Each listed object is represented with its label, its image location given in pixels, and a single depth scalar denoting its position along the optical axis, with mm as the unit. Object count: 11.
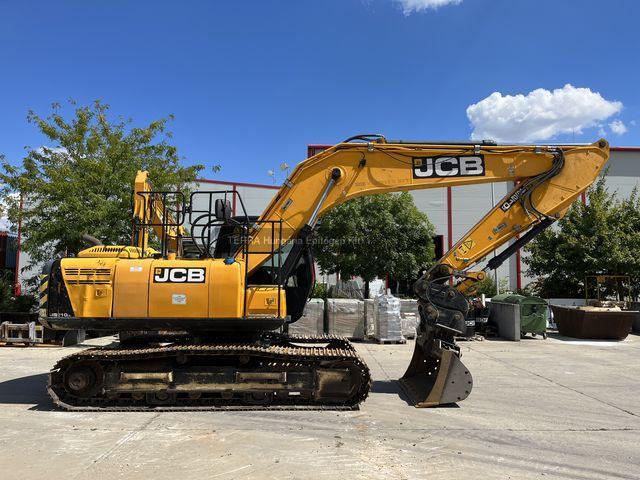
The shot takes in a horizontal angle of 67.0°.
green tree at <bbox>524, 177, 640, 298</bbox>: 20594
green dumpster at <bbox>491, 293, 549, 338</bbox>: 16422
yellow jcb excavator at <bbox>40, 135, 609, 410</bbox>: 6820
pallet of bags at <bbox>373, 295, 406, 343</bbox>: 14586
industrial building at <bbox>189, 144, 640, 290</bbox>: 29328
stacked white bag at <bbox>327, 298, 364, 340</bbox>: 15297
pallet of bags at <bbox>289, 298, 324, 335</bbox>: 15391
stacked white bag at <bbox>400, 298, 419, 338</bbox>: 15805
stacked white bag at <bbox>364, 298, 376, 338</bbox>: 15352
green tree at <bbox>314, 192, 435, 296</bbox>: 20969
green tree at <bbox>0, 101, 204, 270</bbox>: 14250
